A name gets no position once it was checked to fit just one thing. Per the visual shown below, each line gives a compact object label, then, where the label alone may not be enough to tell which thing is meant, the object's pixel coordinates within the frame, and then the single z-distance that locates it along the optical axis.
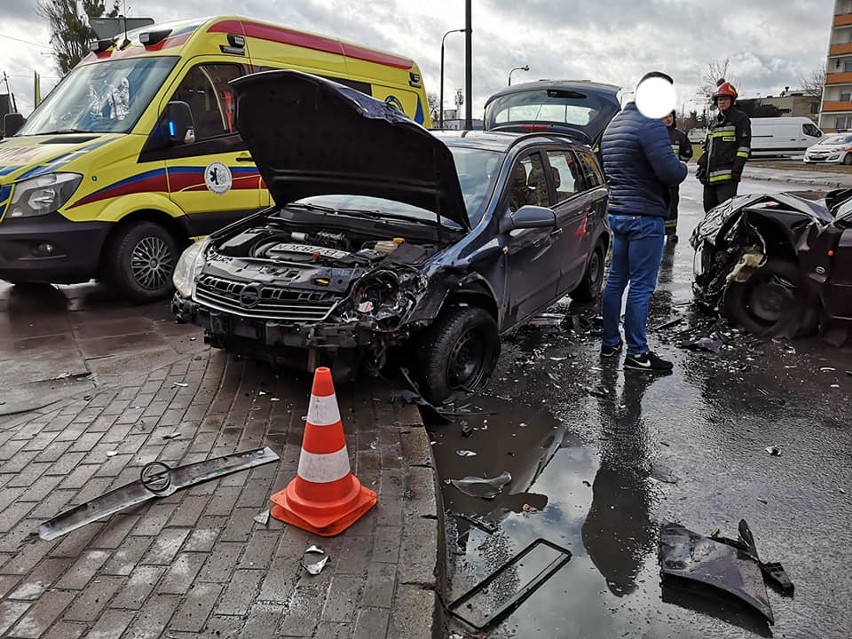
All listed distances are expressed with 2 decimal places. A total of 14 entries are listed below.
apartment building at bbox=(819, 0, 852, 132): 64.69
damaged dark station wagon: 3.65
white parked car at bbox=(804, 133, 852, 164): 27.12
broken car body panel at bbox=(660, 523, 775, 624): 2.55
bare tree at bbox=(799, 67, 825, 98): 75.62
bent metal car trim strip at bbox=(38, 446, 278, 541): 2.72
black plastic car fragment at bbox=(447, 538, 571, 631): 2.45
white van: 34.62
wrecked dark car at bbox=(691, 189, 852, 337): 5.11
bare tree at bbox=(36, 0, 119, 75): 26.78
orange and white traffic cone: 2.73
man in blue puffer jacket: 4.64
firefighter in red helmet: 7.77
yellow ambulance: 5.63
